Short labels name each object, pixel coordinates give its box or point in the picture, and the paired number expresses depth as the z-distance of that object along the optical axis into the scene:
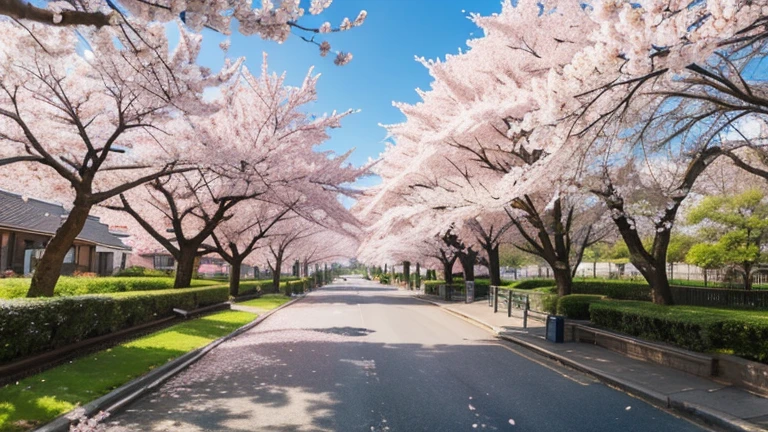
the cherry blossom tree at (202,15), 5.66
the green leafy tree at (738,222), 25.59
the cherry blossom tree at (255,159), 15.46
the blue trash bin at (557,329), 13.62
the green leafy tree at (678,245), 35.72
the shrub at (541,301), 18.32
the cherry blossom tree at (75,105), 10.81
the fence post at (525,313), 17.10
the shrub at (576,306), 15.94
